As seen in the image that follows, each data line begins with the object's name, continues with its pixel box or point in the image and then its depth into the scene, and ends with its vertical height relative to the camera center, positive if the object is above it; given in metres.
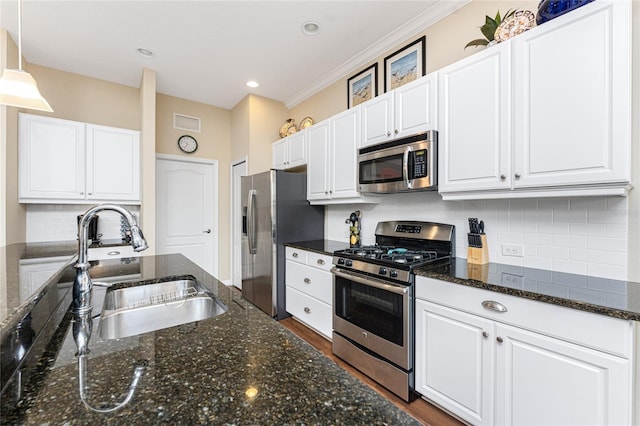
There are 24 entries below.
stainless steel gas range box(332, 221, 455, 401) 1.84 -0.65
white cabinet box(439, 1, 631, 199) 1.32 +0.55
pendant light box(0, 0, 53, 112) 1.64 +0.72
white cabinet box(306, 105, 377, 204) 2.73 +0.54
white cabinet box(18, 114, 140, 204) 2.96 +0.57
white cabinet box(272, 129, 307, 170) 3.39 +0.78
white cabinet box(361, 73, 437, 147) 2.07 +0.81
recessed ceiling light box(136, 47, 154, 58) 3.00 +1.74
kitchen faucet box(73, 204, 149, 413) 0.87 -0.25
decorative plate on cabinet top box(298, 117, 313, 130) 3.69 +1.19
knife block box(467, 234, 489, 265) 1.95 -0.30
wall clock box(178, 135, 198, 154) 4.24 +1.05
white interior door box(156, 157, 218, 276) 4.18 +0.04
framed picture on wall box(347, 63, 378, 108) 2.95 +1.39
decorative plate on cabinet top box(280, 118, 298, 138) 3.93 +1.17
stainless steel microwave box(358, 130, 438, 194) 2.04 +0.37
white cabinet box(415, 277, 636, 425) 1.13 -0.72
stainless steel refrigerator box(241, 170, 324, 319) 3.22 -0.18
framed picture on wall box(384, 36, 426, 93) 2.52 +1.39
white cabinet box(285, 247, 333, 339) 2.66 -0.80
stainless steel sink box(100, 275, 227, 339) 1.18 -0.43
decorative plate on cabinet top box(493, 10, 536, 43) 1.67 +1.14
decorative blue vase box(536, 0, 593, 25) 1.45 +1.09
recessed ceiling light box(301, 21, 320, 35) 2.58 +1.73
